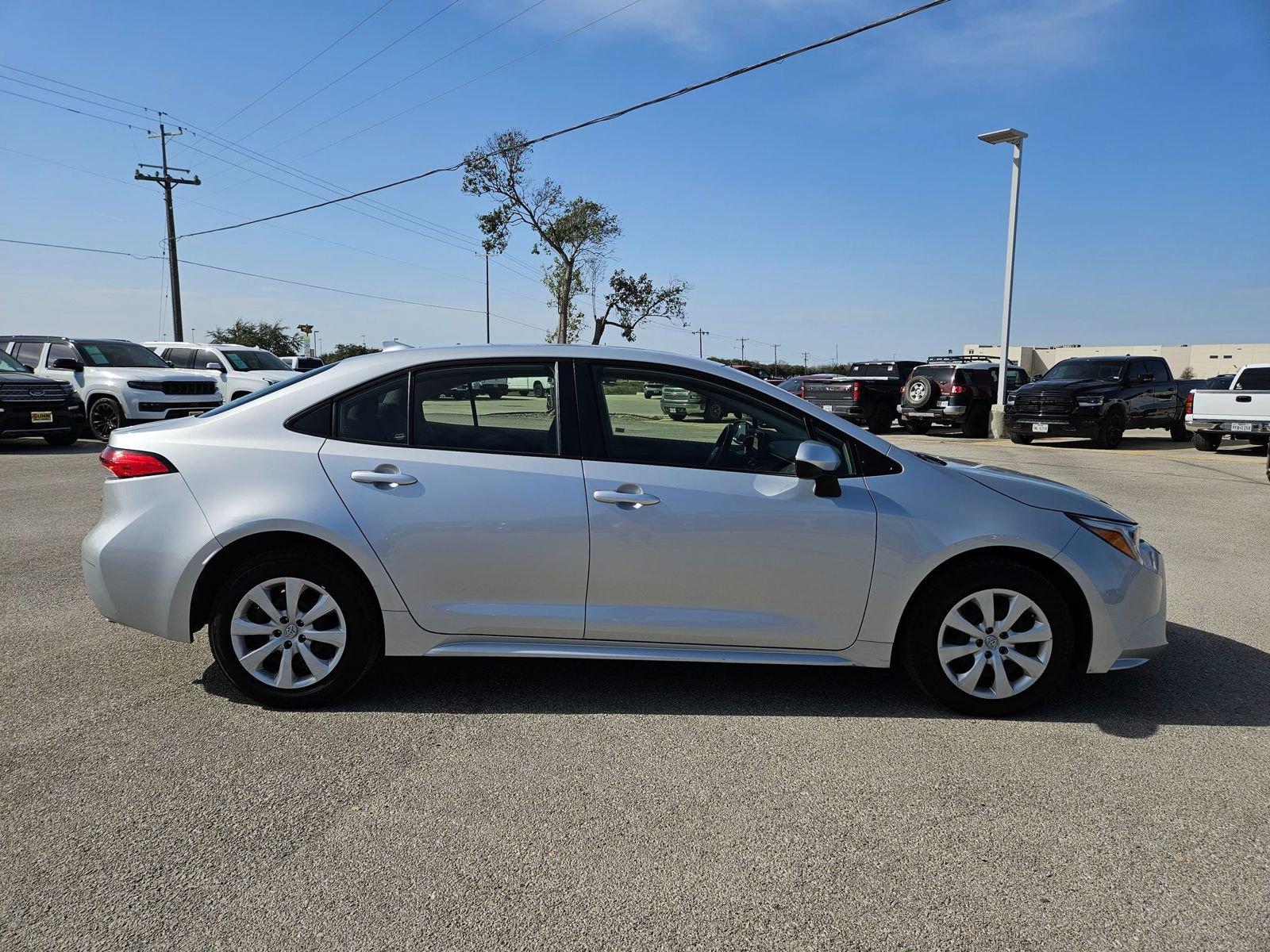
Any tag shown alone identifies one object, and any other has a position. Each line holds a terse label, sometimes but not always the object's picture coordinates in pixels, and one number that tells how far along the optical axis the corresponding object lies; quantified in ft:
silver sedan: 12.61
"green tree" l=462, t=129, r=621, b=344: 137.59
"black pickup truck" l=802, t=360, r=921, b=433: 71.77
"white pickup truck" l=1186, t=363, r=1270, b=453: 52.70
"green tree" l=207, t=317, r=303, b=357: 271.69
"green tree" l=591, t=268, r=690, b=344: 170.19
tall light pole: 70.28
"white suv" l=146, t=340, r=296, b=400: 64.64
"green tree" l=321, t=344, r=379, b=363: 216.37
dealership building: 313.12
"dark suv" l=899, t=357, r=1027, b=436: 70.44
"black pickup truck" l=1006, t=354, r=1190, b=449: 61.46
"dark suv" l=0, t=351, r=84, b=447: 47.75
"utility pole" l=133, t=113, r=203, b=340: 128.16
